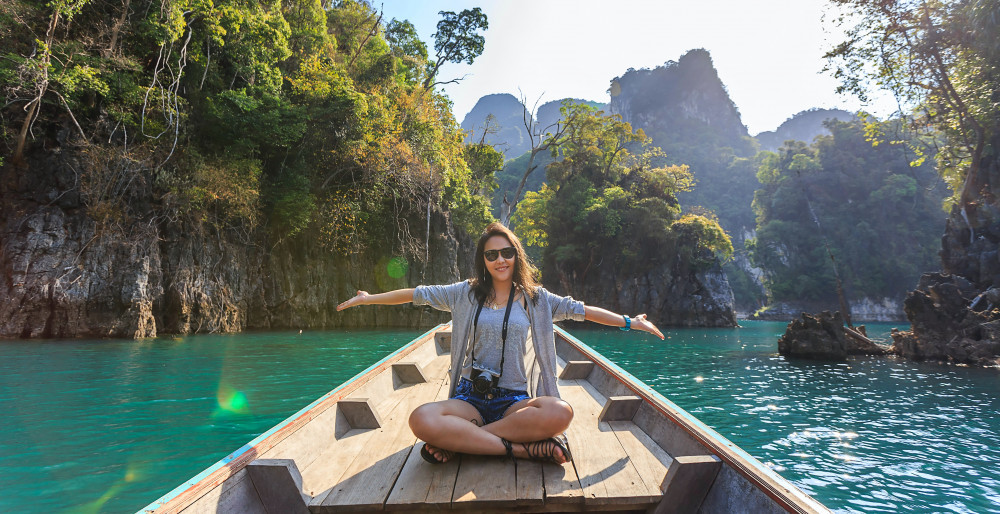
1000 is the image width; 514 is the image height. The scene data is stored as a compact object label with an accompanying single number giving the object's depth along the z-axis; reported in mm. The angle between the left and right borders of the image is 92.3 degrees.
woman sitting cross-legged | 2309
